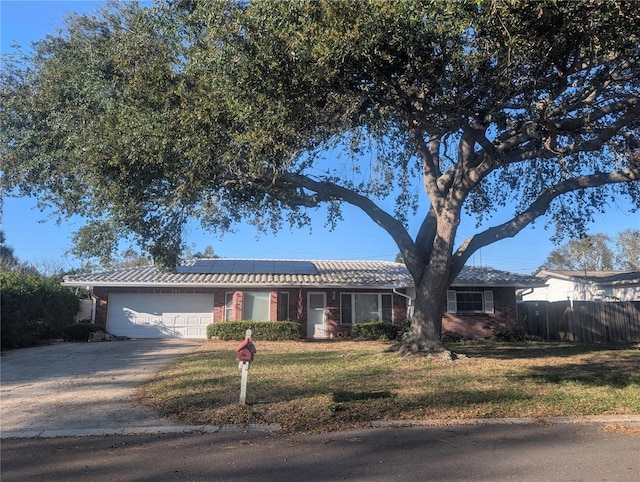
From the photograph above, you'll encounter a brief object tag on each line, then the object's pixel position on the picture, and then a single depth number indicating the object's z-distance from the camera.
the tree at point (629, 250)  50.47
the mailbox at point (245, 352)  8.05
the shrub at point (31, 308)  16.69
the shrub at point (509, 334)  21.52
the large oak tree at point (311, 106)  7.30
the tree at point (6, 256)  36.52
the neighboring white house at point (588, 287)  27.66
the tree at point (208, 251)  58.01
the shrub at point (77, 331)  21.06
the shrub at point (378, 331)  21.80
